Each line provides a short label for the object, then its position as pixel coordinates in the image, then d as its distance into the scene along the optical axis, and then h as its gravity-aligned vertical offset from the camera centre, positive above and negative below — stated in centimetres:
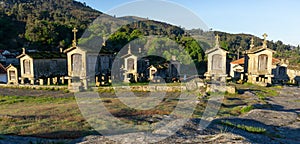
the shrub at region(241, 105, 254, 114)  1701 -284
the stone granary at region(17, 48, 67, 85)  3244 +12
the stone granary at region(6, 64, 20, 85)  3469 -83
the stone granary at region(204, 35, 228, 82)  2994 +49
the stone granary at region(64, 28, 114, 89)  2919 +32
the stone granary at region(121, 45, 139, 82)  3397 +14
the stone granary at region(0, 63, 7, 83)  3778 -104
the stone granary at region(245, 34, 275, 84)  3027 +36
